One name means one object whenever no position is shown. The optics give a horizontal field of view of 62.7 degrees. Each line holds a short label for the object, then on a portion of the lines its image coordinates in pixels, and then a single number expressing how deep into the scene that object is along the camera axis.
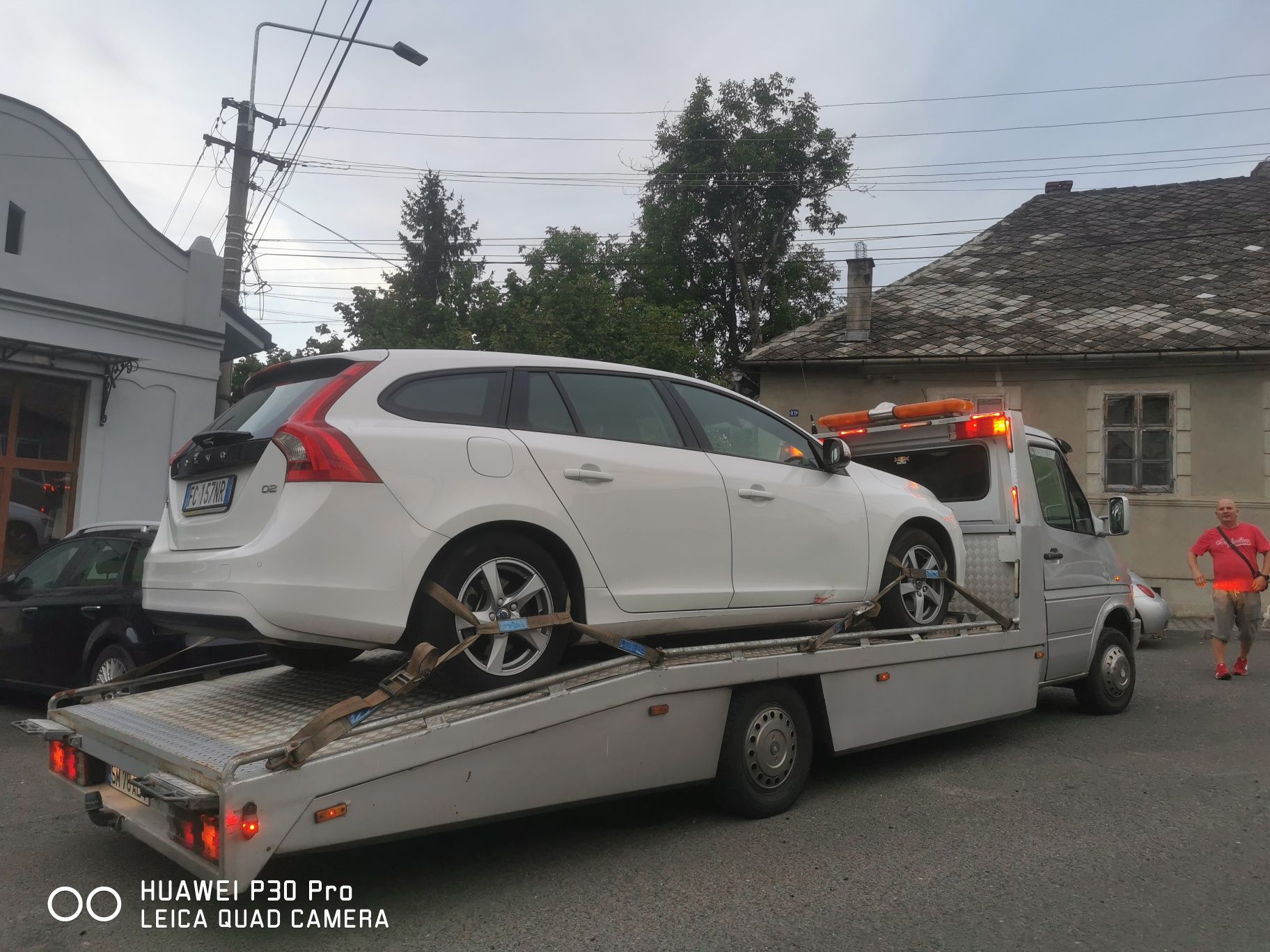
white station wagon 3.67
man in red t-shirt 9.57
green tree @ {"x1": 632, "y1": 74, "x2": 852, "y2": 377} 27.52
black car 6.82
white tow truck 3.34
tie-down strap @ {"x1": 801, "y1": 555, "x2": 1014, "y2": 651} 5.19
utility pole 14.19
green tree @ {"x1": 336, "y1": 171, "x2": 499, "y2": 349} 34.09
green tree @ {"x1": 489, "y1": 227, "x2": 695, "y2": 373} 21.08
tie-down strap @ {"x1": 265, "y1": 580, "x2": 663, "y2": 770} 3.27
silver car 12.16
